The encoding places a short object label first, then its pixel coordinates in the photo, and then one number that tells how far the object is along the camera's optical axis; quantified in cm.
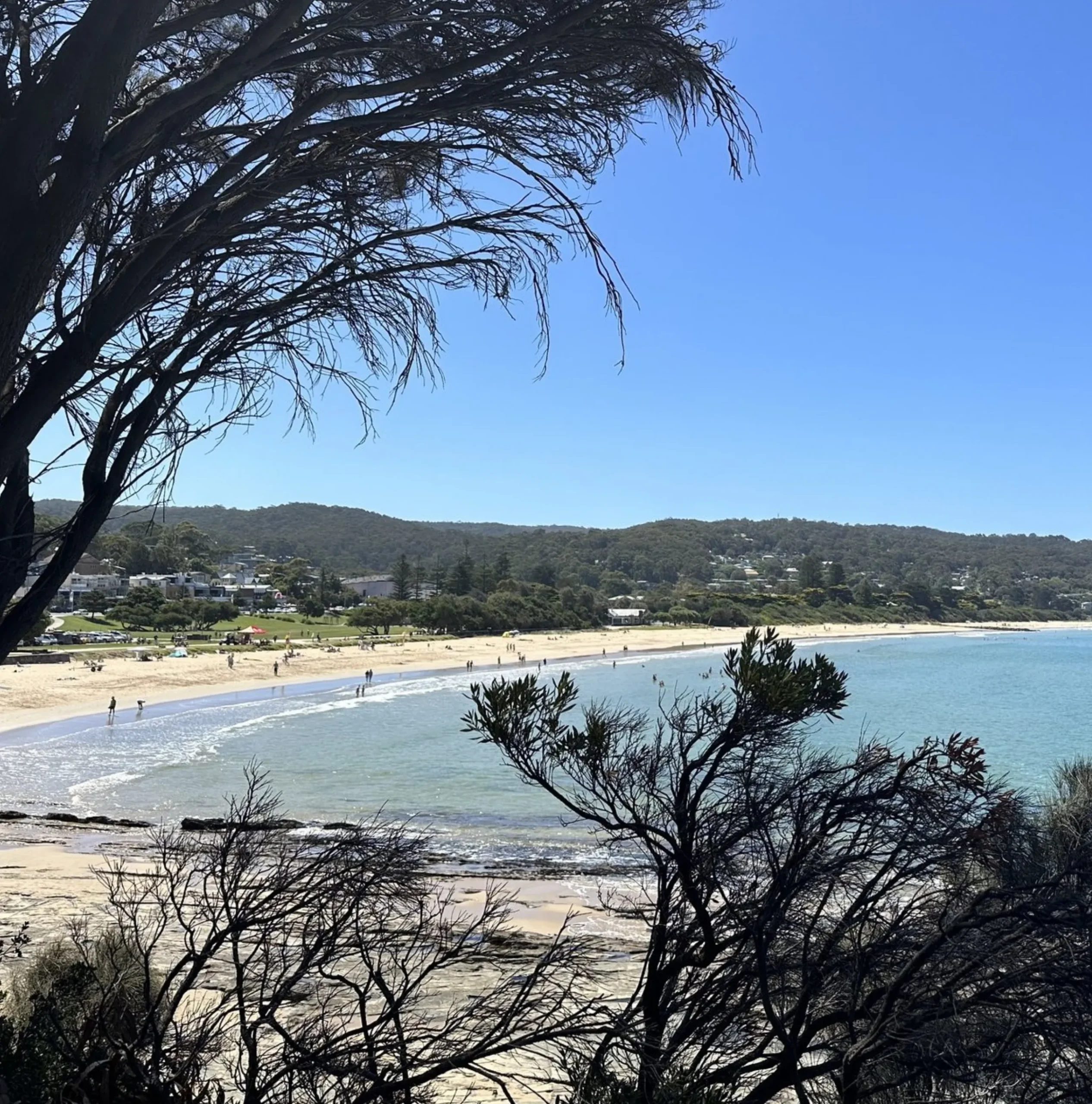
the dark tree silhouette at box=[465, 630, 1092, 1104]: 285
